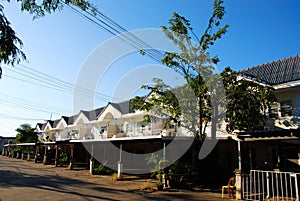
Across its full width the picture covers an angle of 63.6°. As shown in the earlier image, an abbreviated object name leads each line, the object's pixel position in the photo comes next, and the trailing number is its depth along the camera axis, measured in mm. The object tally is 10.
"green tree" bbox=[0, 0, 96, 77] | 5305
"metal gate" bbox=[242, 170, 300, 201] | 9145
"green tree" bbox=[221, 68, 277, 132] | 13711
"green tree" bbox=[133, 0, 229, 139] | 14594
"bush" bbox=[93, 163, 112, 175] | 20219
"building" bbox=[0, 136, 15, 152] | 72788
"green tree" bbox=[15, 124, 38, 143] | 42406
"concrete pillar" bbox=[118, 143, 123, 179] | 16950
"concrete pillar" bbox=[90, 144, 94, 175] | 20062
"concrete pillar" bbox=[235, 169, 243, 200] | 10242
